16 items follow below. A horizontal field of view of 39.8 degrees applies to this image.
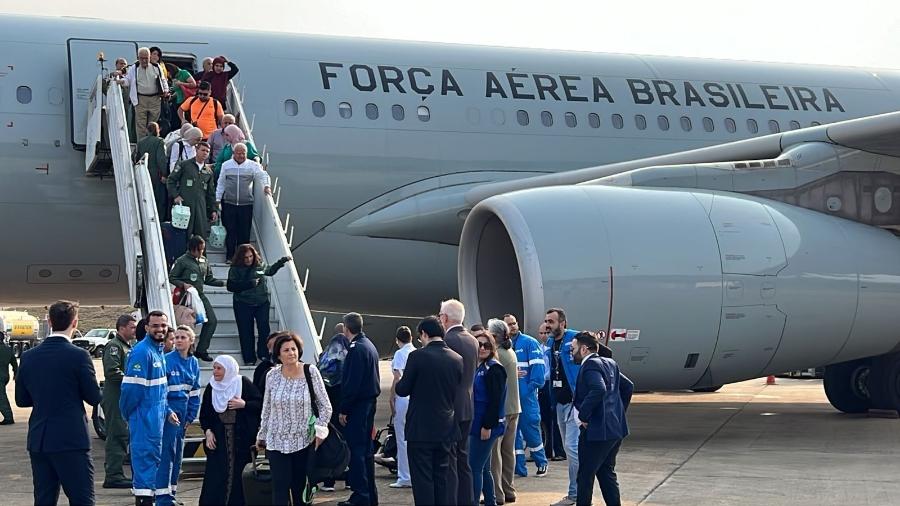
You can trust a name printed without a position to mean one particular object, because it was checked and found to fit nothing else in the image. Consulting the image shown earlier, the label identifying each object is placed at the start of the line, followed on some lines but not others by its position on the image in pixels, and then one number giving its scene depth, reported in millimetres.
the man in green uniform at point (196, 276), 9688
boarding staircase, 9930
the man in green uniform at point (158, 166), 11281
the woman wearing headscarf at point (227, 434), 7359
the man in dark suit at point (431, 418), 7090
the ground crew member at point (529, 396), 9703
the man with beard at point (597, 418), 7531
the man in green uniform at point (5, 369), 14812
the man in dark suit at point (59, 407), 6402
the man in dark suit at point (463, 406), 7363
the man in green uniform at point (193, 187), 10805
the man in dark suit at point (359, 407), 8109
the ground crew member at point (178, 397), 7816
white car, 48500
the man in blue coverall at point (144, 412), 7652
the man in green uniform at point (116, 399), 9109
